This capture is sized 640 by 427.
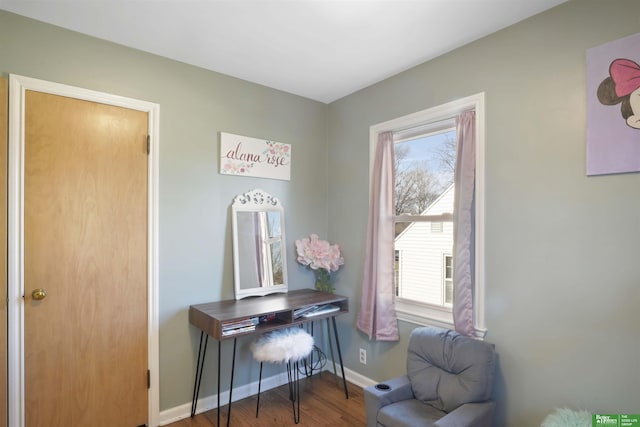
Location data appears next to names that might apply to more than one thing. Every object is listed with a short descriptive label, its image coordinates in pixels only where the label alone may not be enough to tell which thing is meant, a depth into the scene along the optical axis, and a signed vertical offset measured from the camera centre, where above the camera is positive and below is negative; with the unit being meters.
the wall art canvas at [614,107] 1.62 +0.51
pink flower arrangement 3.08 -0.37
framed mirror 2.77 -0.26
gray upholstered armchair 1.83 -1.01
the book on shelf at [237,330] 2.21 -0.76
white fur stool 2.39 -0.94
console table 2.24 -0.69
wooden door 1.99 -0.30
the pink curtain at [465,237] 2.21 -0.15
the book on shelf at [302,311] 2.56 -0.73
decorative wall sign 2.73 +0.47
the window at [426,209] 2.47 +0.03
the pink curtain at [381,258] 2.72 -0.35
